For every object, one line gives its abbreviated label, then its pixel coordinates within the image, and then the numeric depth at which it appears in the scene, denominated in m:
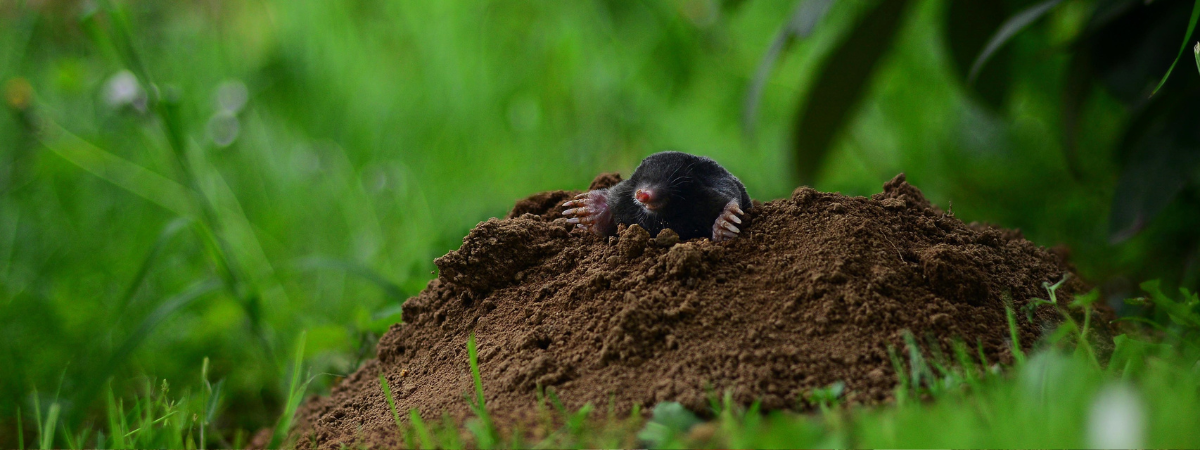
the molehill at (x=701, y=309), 3.23
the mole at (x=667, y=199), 4.42
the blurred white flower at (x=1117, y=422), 2.00
